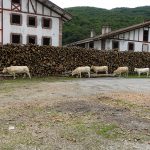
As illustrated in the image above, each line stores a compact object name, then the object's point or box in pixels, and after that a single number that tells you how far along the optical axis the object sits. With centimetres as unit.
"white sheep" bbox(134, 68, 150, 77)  1772
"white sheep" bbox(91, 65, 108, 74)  1635
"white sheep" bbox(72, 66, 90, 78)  1521
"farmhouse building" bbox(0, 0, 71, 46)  2009
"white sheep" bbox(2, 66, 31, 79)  1357
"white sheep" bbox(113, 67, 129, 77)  1684
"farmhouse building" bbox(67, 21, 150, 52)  2390
